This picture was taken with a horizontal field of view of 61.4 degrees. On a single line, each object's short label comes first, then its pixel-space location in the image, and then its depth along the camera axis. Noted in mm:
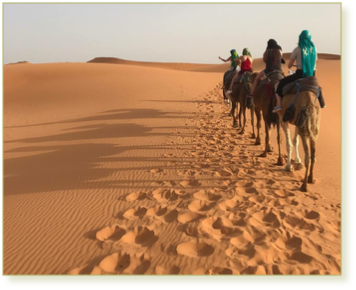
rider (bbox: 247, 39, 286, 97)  7504
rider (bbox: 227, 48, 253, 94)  10084
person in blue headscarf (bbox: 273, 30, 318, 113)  6125
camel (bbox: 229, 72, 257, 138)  9773
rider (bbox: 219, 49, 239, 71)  12586
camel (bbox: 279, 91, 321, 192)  6000
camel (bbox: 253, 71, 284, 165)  7578
